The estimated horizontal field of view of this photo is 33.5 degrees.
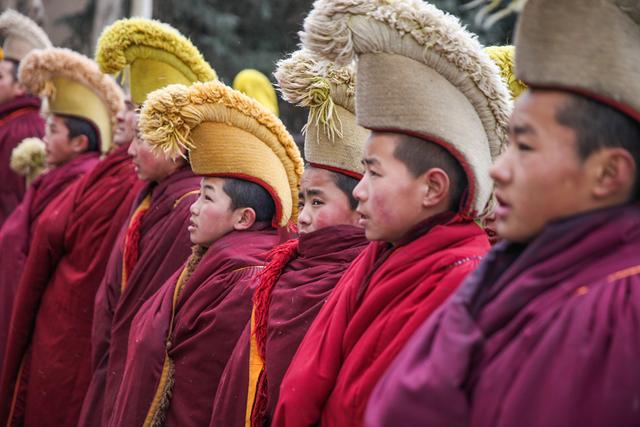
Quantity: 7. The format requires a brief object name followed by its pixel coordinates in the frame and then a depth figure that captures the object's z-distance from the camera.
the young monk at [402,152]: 2.71
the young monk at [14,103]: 8.20
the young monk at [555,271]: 1.83
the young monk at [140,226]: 4.85
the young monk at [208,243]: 3.96
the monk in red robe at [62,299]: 5.88
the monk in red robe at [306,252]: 3.41
